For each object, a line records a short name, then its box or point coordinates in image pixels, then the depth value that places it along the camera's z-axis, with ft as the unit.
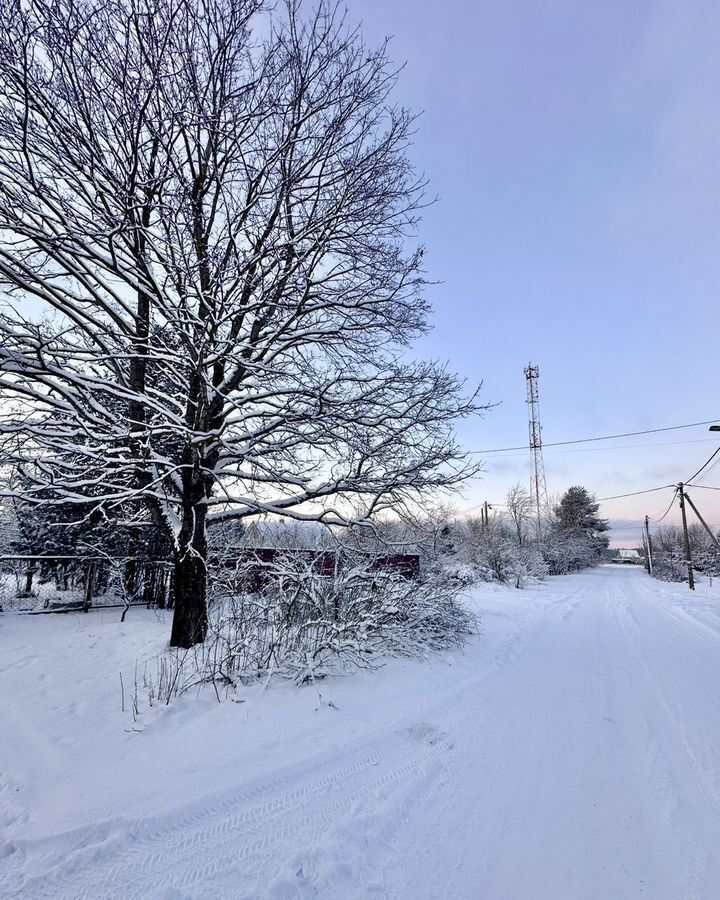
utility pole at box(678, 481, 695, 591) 76.76
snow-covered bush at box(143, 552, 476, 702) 15.98
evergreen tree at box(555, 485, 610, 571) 177.47
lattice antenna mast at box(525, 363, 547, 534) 122.01
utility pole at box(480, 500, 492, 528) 148.87
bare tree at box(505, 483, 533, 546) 146.20
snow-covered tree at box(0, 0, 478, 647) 16.02
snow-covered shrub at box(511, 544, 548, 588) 82.20
